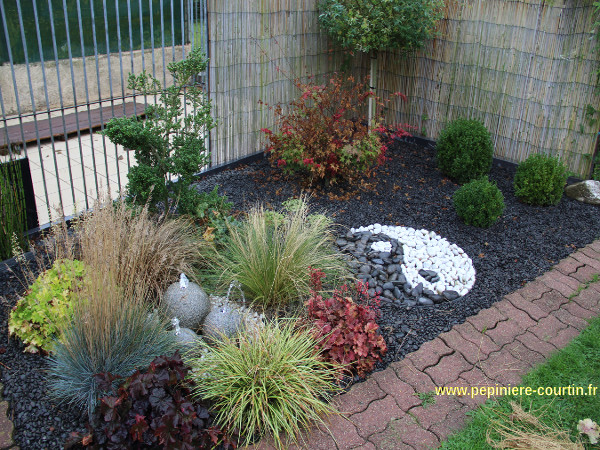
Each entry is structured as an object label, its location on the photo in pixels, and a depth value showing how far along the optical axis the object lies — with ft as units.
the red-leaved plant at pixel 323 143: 18.81
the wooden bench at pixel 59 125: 26.37
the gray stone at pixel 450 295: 14.10
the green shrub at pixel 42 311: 10.74
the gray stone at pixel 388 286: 14.19
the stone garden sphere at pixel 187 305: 11.71
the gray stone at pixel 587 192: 20.01
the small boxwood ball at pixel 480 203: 17.13
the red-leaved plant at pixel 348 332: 11.15
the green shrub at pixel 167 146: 14.24
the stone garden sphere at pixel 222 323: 11.55
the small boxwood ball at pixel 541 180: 19.22
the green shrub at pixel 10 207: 13.65
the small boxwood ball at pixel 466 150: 20.70
